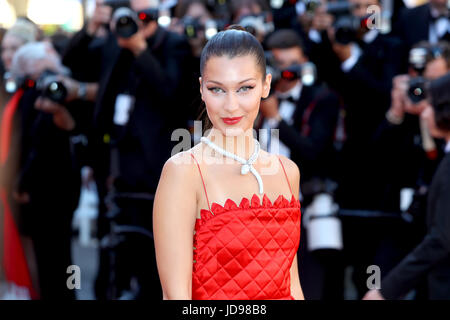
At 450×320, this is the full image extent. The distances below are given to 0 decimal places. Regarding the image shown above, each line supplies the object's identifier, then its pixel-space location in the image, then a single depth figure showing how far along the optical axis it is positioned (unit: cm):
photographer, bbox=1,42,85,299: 498
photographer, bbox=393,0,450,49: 505
